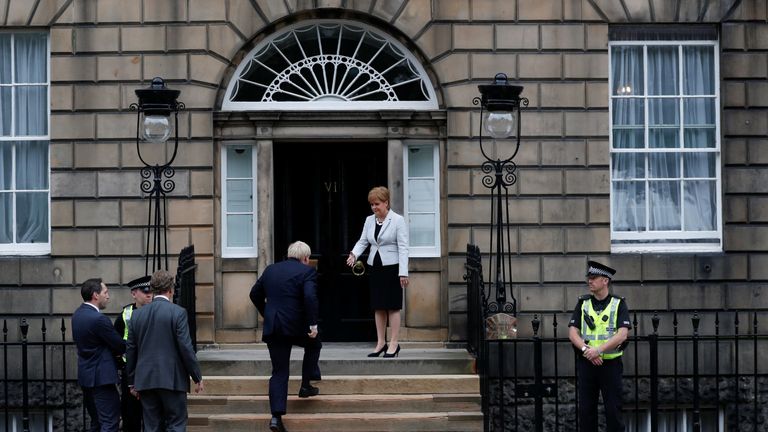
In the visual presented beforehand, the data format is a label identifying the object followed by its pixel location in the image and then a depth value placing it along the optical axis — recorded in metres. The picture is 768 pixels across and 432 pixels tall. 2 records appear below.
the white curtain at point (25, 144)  16.36
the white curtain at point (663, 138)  16.52
